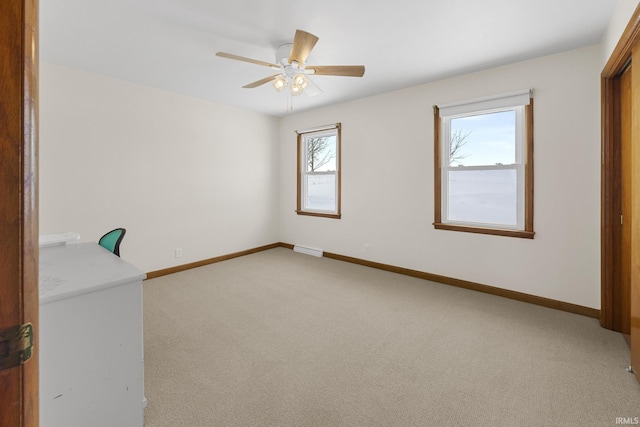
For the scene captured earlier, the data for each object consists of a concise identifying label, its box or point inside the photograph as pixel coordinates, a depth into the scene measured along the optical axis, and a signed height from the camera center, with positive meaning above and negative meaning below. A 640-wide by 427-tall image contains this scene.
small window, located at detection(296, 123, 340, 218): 4.87 +0.76
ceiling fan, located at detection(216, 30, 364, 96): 2.22 +1.28
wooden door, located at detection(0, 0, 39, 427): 0.50 +0.05
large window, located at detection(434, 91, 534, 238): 3.04 +0.57
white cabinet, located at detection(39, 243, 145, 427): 1.16 -0.57
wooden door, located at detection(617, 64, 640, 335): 2.23 +0.11
